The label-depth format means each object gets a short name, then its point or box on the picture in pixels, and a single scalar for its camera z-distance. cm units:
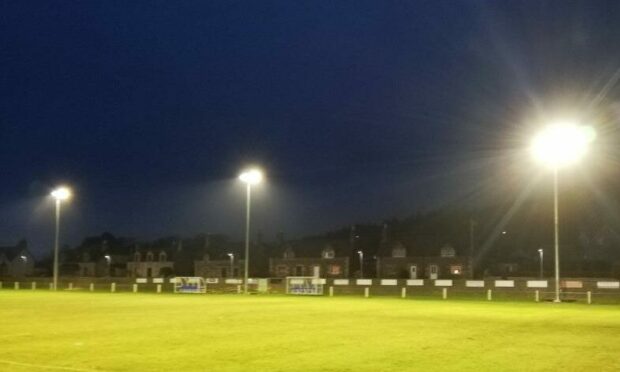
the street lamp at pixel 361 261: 12038
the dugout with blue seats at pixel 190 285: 7075
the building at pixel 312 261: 11950
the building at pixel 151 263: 14138
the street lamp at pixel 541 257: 11155
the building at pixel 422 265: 10994
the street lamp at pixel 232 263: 12888
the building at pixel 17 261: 15250
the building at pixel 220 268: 13000
